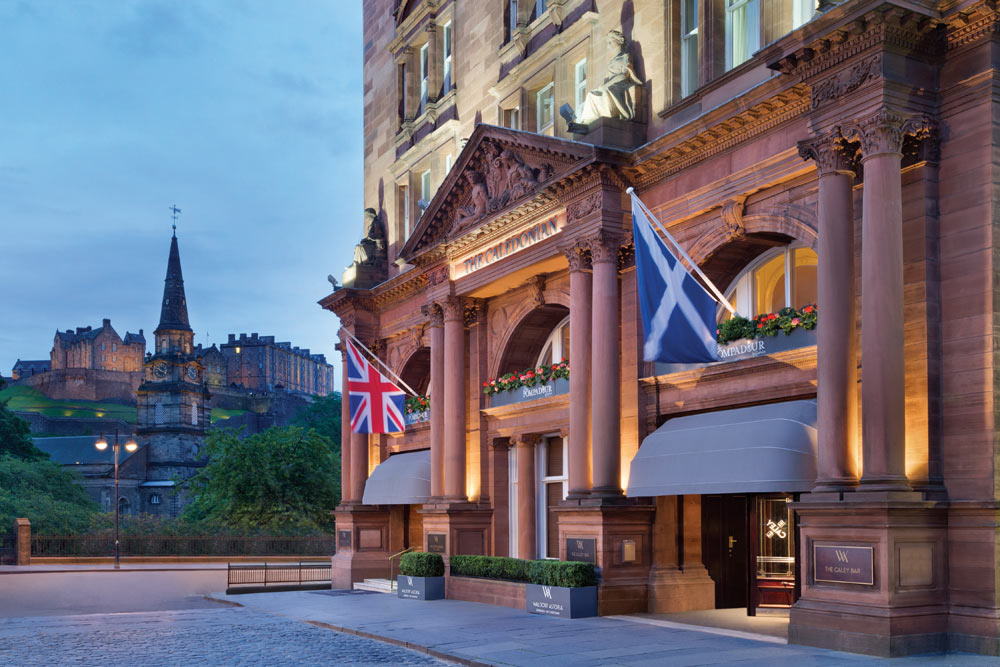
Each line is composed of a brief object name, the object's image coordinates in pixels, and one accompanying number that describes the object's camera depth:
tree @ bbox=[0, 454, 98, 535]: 64.44
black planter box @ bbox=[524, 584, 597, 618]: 22.02
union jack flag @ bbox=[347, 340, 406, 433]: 31.38
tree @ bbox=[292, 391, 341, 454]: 128.25
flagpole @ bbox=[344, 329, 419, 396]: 33.53
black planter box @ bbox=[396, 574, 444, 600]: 28.00
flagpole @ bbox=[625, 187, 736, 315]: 19.28
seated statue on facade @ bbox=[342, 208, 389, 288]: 37.47
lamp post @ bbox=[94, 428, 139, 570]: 57.69
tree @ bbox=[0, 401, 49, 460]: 95.00
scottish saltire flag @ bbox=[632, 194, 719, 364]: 19.12
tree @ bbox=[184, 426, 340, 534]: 66.06
